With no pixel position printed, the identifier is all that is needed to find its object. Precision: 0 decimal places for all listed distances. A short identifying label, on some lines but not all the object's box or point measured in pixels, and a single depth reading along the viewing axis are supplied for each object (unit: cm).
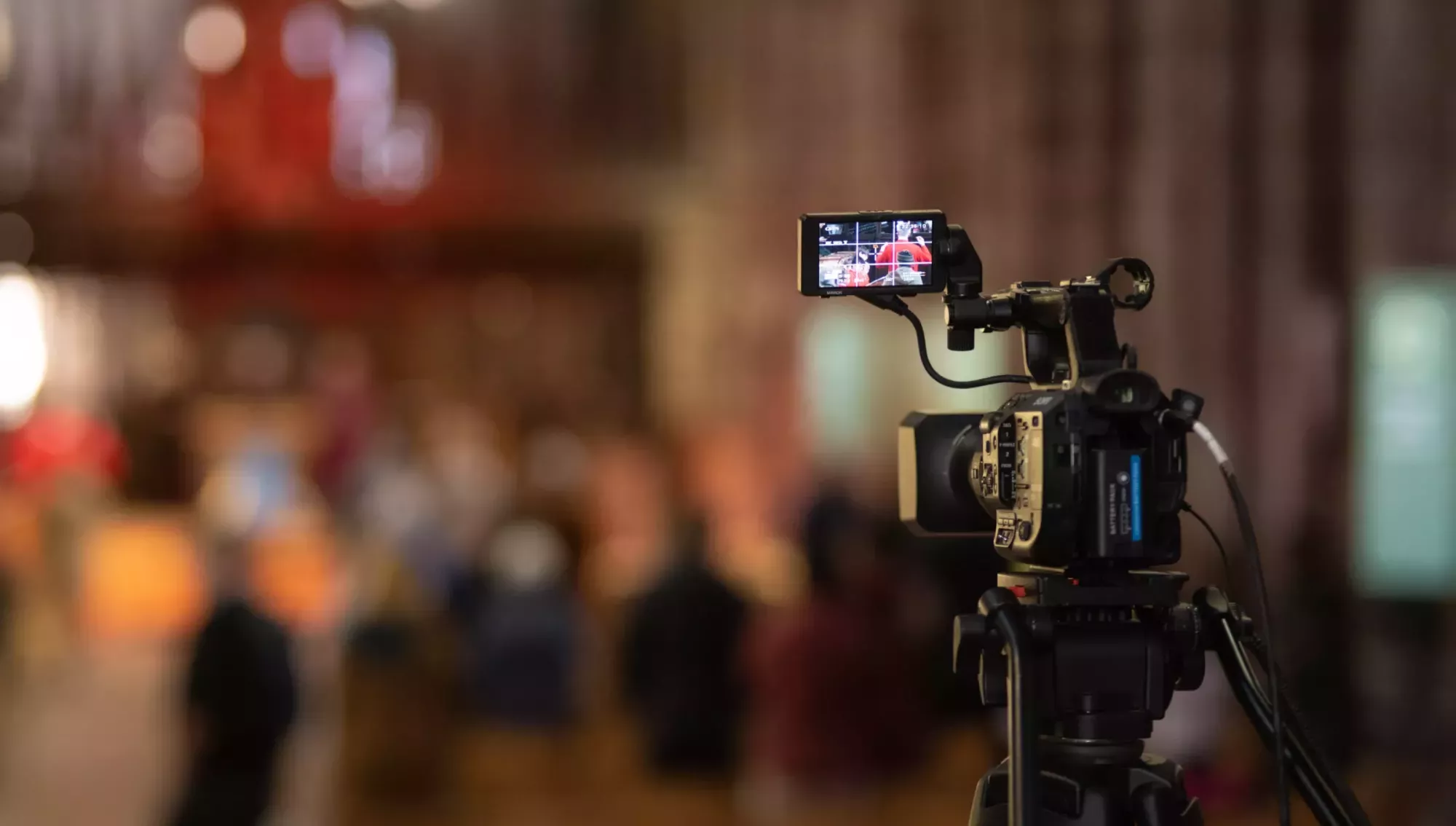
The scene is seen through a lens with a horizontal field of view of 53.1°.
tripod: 167
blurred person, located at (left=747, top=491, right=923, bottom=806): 586
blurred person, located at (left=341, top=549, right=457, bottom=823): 670
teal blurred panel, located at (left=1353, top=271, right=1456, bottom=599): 542
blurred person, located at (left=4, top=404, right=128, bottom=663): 1084
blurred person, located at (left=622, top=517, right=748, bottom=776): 676
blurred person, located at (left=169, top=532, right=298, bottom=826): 459
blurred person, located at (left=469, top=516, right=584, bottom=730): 753
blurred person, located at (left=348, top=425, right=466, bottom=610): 872
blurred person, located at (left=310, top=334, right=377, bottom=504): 1209
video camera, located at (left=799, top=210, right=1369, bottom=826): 165
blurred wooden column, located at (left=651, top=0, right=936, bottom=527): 1018
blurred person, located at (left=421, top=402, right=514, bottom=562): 931
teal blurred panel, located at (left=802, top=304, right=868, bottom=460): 1030
